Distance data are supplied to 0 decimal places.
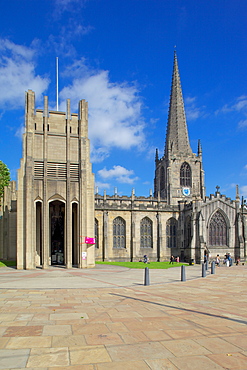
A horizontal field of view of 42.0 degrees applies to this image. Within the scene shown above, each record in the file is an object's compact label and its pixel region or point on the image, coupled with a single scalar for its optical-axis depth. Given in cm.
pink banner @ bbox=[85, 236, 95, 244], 3363
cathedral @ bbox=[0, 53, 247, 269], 3300
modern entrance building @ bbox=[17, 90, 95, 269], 3209
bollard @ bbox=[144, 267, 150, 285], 1922
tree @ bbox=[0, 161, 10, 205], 4962
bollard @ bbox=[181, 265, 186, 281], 2187
